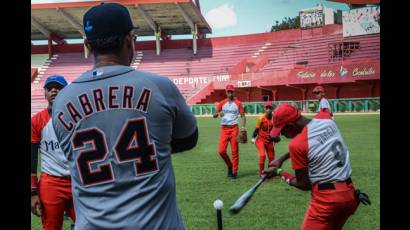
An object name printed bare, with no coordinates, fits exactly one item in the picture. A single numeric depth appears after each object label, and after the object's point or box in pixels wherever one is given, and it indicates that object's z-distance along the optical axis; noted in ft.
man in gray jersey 7.57
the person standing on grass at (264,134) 36.76
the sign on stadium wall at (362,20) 136.87
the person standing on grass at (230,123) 36.96
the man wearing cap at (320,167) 15.16
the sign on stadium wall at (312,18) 163.32
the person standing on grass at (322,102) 49.76
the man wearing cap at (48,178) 15.61
